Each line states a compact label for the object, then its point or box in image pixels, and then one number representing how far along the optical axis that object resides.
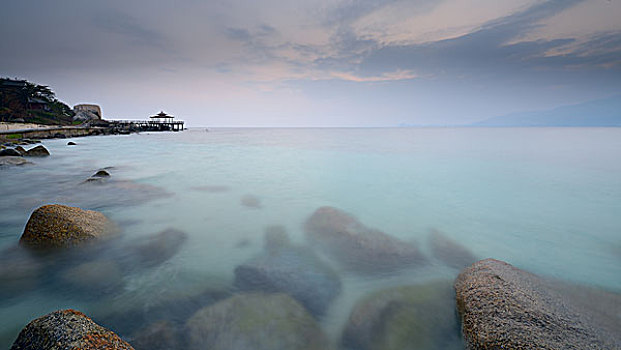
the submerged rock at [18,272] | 4.13
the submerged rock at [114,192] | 8.75
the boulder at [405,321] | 3.31
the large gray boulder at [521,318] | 2.73
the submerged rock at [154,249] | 5.11
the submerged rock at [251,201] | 9.25
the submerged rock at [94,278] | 4.21
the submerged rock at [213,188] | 11.26
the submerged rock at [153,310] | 3.52
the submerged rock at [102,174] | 12.16
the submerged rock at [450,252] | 5.44
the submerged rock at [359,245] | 5.27
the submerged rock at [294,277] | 4.22
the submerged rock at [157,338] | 3.14
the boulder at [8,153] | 15.32
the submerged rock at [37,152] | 17.86
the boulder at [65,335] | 2.19
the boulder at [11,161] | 13.66
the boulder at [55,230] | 5.20
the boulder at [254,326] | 3.26
